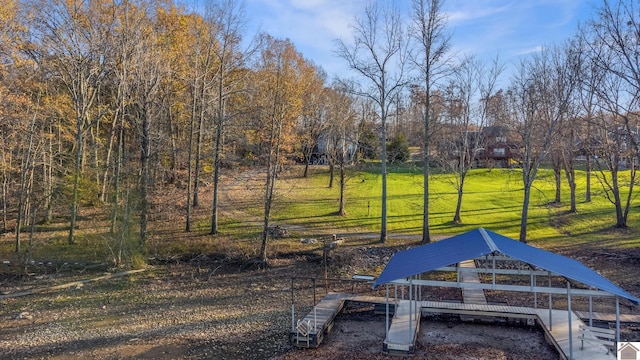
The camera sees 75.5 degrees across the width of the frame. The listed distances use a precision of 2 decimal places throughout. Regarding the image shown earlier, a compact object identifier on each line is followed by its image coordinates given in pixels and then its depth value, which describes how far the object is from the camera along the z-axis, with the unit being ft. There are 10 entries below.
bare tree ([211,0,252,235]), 77.30
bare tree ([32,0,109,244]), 67.00
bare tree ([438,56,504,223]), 82.89
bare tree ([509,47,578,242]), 65.77
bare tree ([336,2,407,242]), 71.10
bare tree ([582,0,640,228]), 59.67
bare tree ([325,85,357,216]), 107.46
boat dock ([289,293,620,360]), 33.01
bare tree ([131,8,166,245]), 63.82
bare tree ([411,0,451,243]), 67.36
